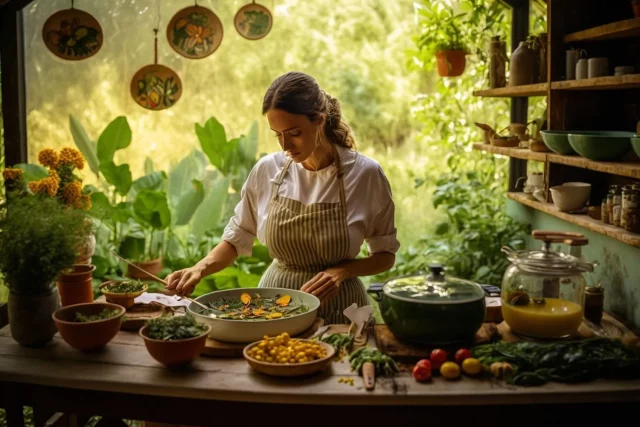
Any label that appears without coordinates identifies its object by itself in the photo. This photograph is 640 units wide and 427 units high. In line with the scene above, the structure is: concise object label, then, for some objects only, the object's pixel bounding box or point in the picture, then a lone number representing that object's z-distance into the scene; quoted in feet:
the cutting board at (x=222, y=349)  7.09
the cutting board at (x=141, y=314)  7.93
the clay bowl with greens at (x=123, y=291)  8.30
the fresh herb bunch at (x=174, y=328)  6.70
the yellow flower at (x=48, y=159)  9.58
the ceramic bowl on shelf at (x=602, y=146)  8.52
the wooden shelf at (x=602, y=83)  8.22
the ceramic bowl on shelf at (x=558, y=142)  9.84
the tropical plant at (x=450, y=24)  15.49
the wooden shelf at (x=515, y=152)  10.81
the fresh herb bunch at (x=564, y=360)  6.48
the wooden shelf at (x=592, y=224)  8.05
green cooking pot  6.77
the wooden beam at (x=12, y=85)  14.39
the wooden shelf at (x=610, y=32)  8.33
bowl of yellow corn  6.45
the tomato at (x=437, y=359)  6.66
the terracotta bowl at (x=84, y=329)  7.02
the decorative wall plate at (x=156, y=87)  15.62
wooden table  6.26
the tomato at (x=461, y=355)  6.71
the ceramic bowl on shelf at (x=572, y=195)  9.87
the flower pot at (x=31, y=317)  7.31
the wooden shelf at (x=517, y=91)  10.95
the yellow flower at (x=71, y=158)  9.71
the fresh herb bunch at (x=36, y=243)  7.05
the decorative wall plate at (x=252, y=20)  15.90
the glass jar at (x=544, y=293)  7.35
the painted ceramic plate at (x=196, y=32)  15.55
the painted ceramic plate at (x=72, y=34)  14.65
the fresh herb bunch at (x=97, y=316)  7.21
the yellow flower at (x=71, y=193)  9.42
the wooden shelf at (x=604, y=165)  7.93
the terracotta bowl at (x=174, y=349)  6.59
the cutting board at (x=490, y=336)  6.93
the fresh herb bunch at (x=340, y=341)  7.25
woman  9.09
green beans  6.65
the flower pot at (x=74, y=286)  8.11
